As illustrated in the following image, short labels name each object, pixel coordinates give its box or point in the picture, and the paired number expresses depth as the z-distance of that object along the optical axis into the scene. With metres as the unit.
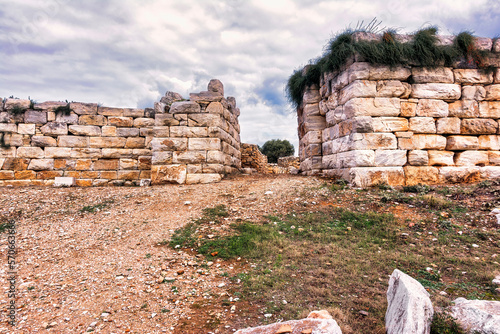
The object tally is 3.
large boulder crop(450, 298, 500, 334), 1.90
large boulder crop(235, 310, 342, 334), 1.96
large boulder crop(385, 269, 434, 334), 2.08
